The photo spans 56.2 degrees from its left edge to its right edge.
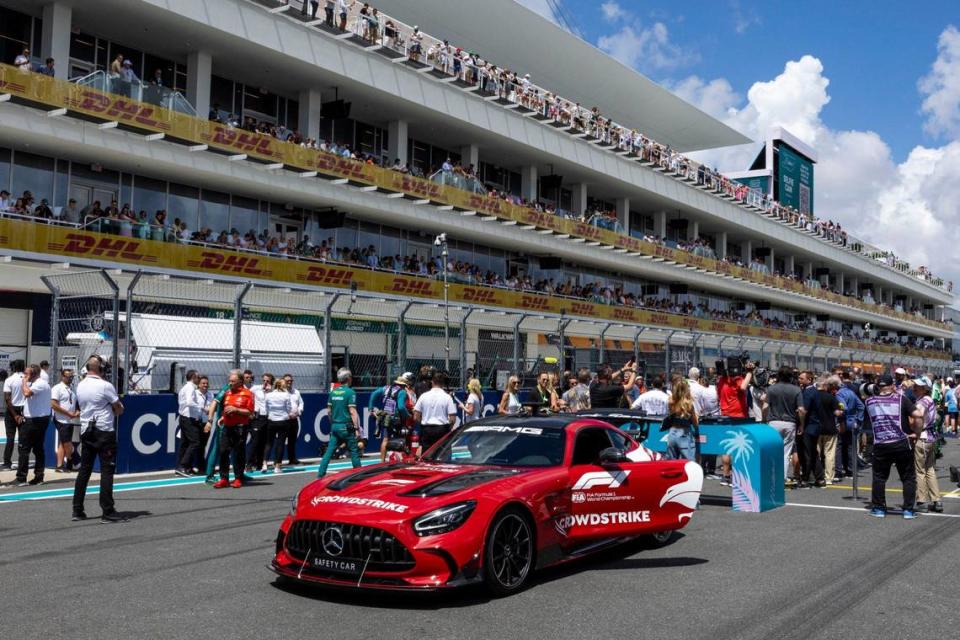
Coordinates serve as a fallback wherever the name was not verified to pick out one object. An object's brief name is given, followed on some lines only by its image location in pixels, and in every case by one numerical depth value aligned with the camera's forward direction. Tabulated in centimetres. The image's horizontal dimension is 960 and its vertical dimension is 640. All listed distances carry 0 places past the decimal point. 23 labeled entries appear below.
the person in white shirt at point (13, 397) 1395
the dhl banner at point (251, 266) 2283
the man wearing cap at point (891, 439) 998
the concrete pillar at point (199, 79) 2900
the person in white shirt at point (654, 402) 1338
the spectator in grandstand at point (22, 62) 2317
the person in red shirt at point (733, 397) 1291
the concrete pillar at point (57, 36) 2536
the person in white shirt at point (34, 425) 1270
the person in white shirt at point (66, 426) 1342
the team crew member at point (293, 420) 1482
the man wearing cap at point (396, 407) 1312
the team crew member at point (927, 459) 1063
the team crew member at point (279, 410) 1465
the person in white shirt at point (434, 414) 1188
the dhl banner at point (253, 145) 2352
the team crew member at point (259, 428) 1447
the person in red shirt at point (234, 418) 1194
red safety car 575
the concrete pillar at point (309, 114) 3247
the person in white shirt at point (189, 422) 1368
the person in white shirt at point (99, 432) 929
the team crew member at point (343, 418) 1230
